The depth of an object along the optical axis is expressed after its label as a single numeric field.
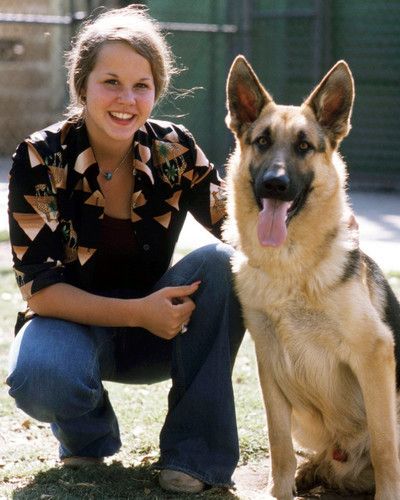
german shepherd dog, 2.94
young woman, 2.97
